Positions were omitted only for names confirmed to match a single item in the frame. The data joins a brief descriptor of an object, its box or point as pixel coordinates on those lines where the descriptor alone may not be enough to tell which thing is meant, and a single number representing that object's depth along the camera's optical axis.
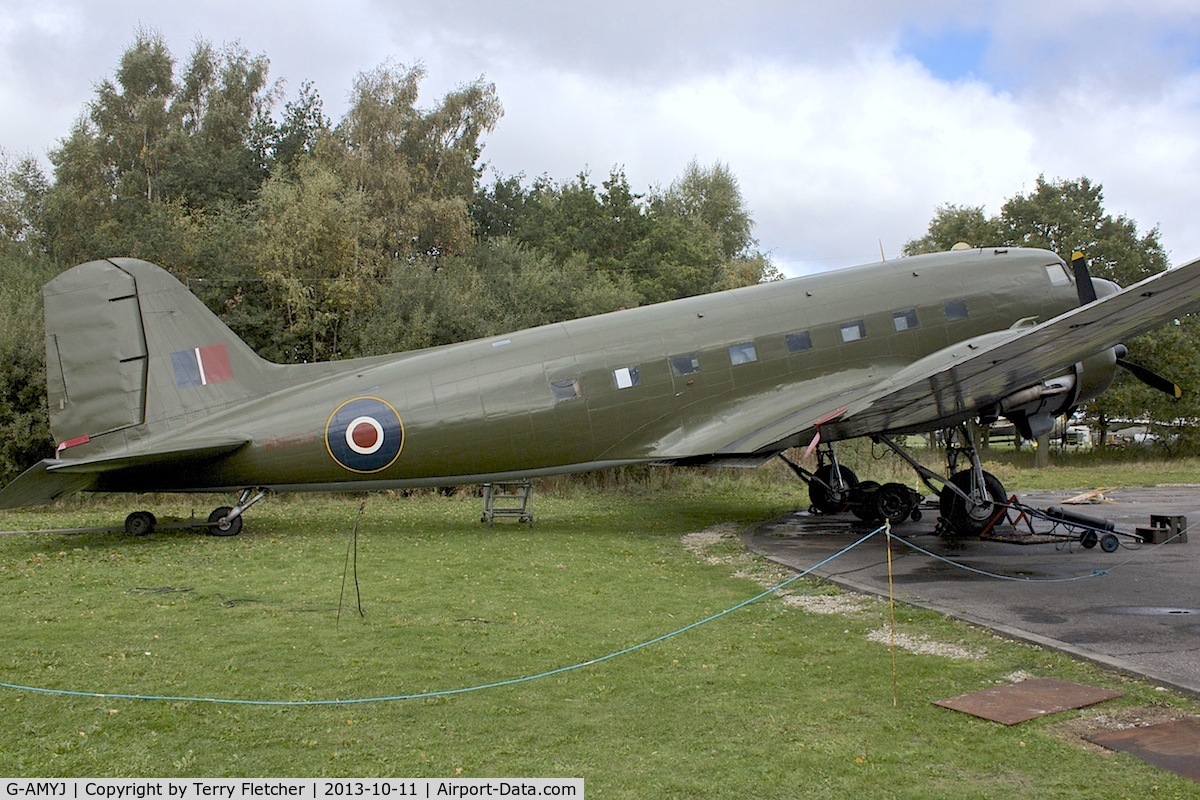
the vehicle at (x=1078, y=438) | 58.52
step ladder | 19.66
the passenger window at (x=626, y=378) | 17.94
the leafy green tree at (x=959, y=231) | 58.69
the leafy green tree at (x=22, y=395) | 25.92
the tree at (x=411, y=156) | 47.91
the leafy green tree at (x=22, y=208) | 44.50
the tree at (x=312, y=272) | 34.22
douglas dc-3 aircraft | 16.42
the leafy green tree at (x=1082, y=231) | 54.53
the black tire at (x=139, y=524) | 17.23
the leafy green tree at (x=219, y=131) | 50.69
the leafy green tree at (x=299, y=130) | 57.53
